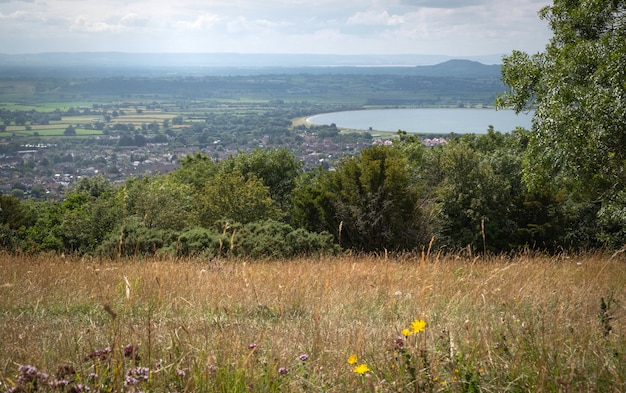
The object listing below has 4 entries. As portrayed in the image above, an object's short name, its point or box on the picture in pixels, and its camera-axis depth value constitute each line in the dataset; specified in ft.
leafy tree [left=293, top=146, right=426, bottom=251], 83.71
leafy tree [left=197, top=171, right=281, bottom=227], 105.70
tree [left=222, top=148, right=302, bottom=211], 155.12
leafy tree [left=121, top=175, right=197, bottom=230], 99.91
